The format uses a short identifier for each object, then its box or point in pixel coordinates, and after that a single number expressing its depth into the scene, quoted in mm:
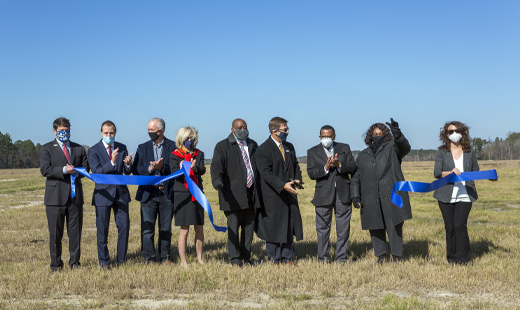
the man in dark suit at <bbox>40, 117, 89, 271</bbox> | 7000
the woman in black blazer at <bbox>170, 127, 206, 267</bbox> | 7254
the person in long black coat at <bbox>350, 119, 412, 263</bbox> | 7316
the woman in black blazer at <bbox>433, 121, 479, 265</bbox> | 7191
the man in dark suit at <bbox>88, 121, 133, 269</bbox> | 7164
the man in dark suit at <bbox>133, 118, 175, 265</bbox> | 7547
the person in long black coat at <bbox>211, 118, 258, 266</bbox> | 7277
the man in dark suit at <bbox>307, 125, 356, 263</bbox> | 7480
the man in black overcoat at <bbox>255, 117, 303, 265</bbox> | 7320
